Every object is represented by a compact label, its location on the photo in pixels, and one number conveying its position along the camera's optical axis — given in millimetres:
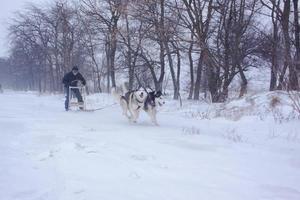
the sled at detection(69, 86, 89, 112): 14242
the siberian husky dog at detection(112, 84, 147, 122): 10195
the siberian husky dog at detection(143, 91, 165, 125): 10102
